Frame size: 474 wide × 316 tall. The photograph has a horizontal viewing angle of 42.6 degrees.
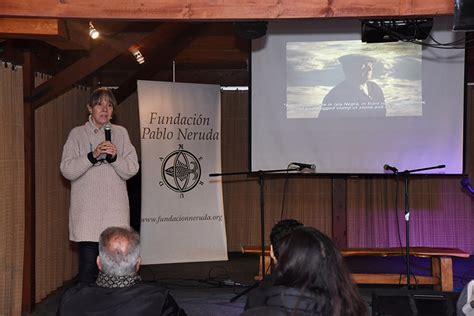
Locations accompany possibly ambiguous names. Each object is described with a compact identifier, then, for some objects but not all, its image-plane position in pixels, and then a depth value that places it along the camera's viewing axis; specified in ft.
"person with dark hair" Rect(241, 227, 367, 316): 5.79
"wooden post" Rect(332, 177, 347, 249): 20.67
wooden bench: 16.58
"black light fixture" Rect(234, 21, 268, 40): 14.44
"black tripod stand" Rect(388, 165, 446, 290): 15.07
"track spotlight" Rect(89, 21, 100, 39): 14.54
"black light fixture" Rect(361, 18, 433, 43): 14.39
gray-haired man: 6.67
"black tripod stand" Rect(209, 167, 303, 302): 15.87
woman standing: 11.39
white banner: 18.26
